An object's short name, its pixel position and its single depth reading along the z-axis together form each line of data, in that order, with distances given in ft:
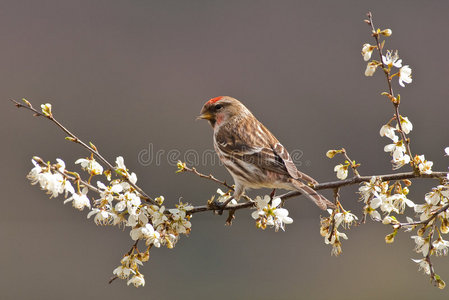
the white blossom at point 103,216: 19.08
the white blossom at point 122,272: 19.44
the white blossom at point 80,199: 17.88
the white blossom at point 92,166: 19.52
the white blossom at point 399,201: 18.63
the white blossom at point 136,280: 19.53
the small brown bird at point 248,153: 22.65
